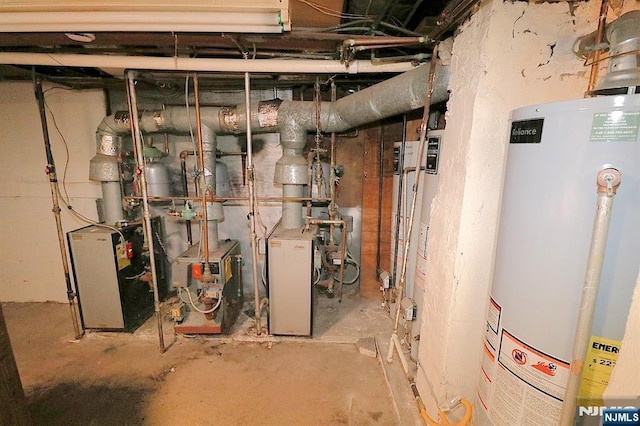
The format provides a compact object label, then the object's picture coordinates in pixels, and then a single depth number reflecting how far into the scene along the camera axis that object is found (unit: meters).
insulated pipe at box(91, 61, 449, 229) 2.31
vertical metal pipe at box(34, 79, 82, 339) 2.19
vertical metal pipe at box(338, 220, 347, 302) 2.60
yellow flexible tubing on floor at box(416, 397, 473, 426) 1.12
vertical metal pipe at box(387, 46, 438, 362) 1.40
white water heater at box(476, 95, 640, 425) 0.68
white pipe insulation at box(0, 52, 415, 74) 1.81
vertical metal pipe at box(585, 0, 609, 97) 0.90
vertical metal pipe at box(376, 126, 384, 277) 2.96
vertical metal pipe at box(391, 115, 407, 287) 2.48
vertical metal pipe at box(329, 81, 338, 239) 2.53
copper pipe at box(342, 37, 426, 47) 1.48
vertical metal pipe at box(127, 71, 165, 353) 1.96
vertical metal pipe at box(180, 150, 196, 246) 2.76
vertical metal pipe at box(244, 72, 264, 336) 2.06
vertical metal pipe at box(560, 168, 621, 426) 0.65
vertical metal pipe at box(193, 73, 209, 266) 2.14
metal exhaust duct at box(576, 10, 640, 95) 0.77
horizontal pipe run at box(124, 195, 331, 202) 2.29
